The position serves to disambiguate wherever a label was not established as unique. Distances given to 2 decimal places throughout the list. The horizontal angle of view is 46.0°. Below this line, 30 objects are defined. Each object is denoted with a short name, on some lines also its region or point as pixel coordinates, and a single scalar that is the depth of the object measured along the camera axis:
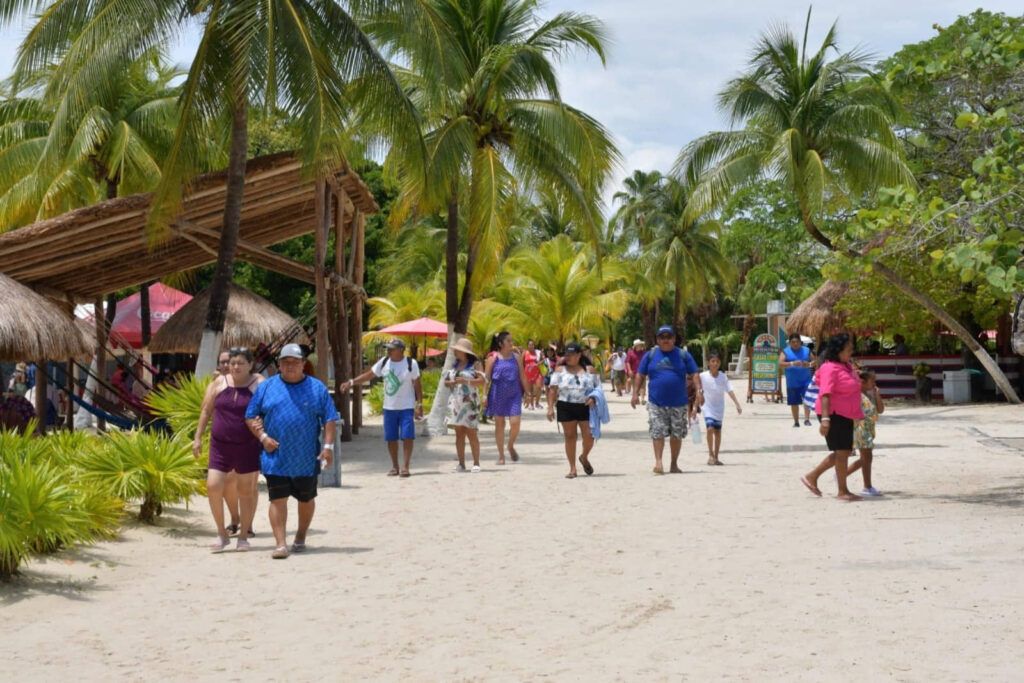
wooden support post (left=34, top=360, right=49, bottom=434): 17.27
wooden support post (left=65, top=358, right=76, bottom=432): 15.78
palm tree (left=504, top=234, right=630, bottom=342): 36.78
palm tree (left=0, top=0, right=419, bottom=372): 13.88
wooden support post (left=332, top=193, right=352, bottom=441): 19.66
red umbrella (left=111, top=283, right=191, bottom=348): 29.38
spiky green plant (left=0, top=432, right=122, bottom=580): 7.62
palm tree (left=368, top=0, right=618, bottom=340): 20.27
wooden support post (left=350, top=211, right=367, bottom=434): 21.56
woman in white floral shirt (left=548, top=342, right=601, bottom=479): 13.75
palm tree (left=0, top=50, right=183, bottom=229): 21.91
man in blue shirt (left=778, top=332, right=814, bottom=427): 21.42
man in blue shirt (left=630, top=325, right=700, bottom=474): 13.73
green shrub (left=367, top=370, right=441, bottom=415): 27.91
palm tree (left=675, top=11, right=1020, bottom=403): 25.66
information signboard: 32.97
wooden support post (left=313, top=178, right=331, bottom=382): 17.00
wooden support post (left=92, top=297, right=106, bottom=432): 19.25
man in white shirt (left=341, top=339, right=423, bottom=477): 14.03
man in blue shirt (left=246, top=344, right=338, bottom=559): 8.55
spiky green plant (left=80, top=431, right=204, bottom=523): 10.00
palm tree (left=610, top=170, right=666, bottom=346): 55.16
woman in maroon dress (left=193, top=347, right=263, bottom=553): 8.95
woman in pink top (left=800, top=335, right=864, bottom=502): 11.03
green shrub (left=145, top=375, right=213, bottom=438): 12.76
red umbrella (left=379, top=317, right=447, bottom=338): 26.45
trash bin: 28.67
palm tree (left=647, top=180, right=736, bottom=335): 53.25
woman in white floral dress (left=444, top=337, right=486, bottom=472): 14.58
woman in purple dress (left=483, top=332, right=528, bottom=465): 15.41
